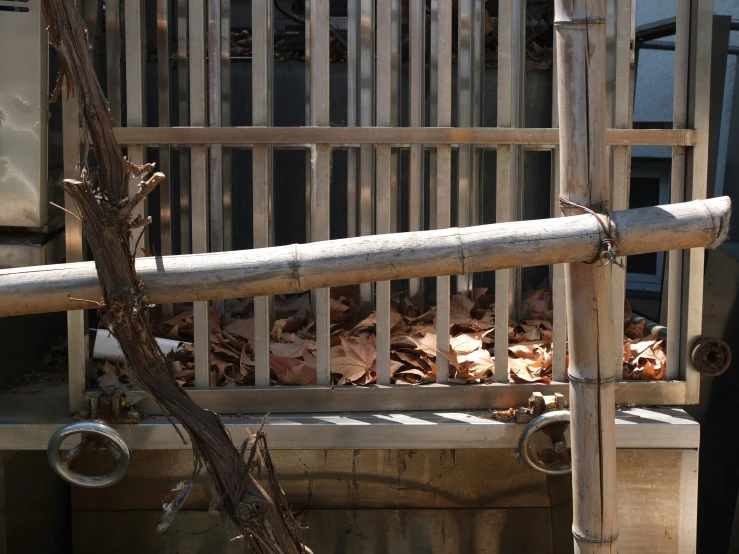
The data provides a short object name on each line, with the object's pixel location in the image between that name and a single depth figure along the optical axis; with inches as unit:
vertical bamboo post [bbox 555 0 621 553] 80.4
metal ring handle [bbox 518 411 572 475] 101.6
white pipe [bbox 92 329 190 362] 112.9
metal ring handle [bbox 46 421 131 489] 99.5
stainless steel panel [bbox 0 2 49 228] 102.6
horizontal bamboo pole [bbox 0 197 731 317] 72.1
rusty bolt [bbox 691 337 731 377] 106.4
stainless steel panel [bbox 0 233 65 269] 105.6
